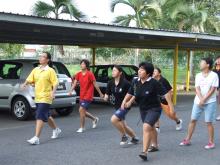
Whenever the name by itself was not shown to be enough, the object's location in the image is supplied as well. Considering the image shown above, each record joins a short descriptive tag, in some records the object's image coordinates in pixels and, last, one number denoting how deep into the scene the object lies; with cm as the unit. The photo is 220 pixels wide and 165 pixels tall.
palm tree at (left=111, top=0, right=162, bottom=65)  2302
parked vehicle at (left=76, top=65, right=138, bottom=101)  1386
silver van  957
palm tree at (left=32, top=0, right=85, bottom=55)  2185
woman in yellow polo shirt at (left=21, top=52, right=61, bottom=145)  697
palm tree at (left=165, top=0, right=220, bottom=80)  2399
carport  935
